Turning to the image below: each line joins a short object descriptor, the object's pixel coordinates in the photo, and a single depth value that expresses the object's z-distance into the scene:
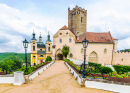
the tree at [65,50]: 23.02
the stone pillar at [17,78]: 5.89
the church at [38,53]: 30.04
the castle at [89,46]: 24.55
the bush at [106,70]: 12.50
